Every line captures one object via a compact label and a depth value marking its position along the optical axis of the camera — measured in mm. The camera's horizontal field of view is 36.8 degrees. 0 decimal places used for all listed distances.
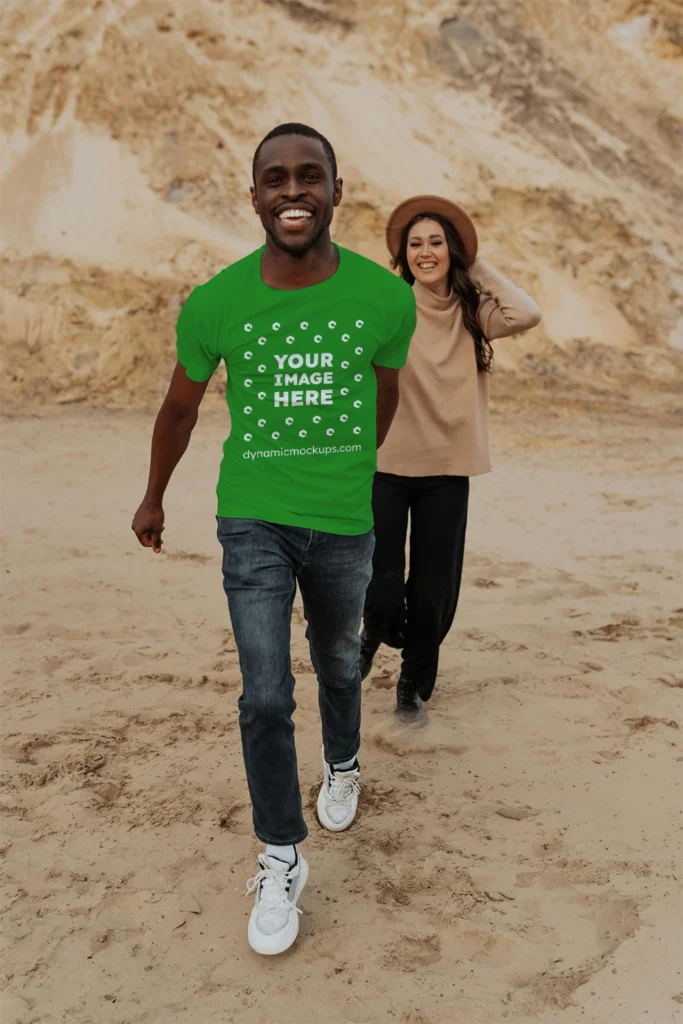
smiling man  2584
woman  3658
